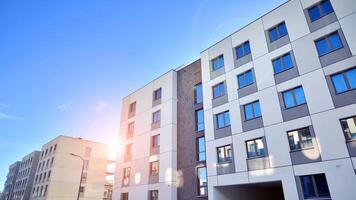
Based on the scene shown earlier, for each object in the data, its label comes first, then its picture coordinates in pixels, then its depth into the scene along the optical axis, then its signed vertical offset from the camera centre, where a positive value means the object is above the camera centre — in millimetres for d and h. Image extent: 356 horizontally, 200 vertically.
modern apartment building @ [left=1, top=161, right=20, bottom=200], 70250 +6499
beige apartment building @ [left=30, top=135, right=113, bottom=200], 46031 +6197
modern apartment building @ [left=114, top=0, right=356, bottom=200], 13227 +5658
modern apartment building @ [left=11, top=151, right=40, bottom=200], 56562 +6393
